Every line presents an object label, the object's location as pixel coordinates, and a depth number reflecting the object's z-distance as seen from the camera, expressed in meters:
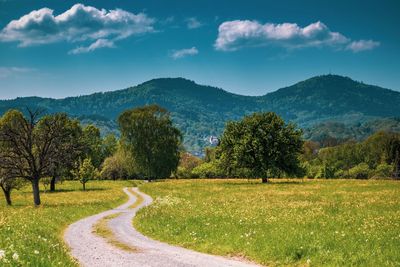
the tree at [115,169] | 129.51
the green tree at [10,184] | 59.91
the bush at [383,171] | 115.62
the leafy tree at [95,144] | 134.79
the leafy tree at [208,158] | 197.00
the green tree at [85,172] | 87.12
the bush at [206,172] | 146.75
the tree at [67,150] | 52.91
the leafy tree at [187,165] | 149.62
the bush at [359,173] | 131.50
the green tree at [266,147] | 79.60
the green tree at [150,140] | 110.19
